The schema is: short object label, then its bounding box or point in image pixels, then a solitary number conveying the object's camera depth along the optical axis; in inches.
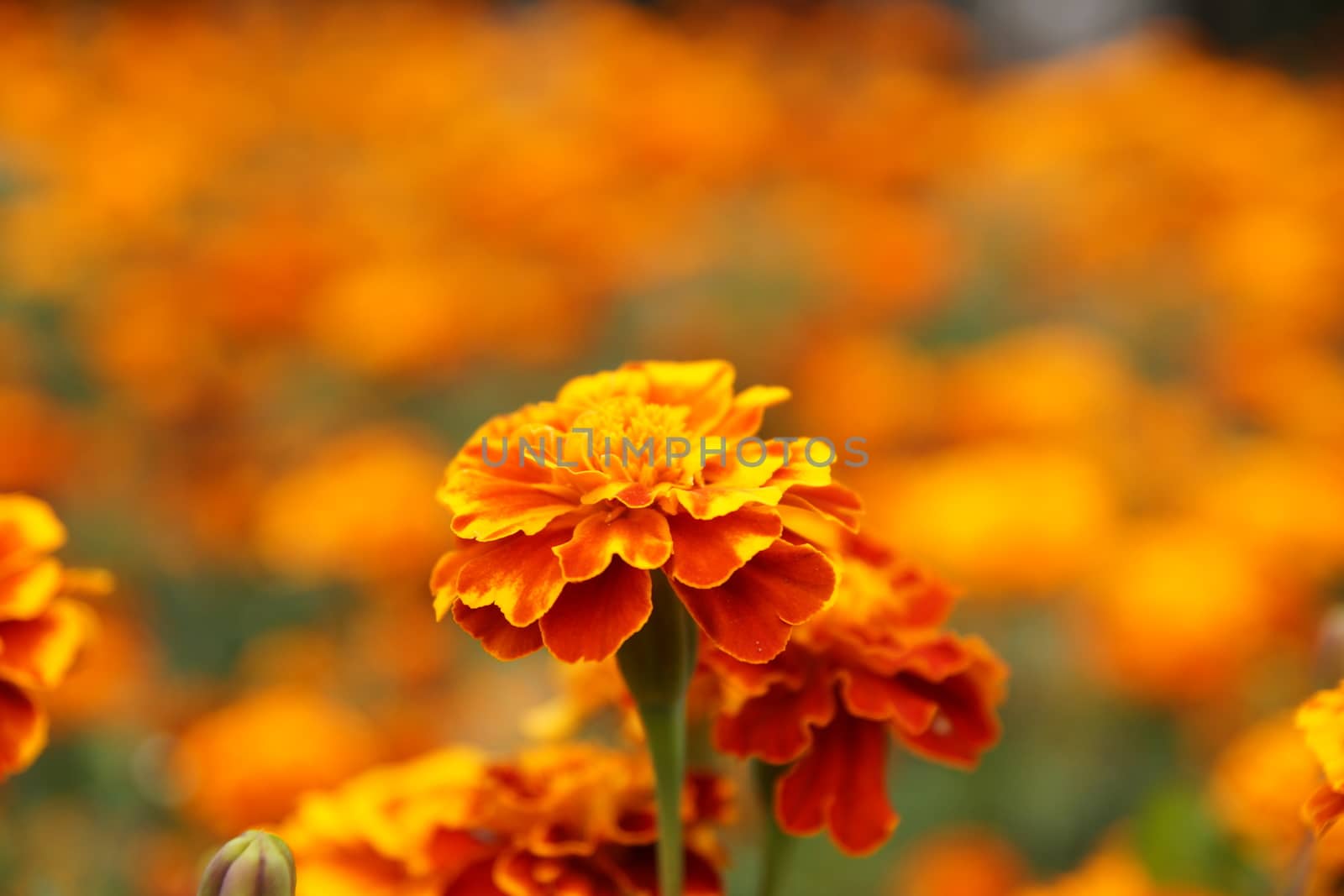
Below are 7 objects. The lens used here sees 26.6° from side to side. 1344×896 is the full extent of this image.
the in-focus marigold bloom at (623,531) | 11.2
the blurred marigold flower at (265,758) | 19.1
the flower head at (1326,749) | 11.2
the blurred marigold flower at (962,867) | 22.6
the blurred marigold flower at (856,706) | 11.9
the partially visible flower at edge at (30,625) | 12.0
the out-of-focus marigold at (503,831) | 12.1
